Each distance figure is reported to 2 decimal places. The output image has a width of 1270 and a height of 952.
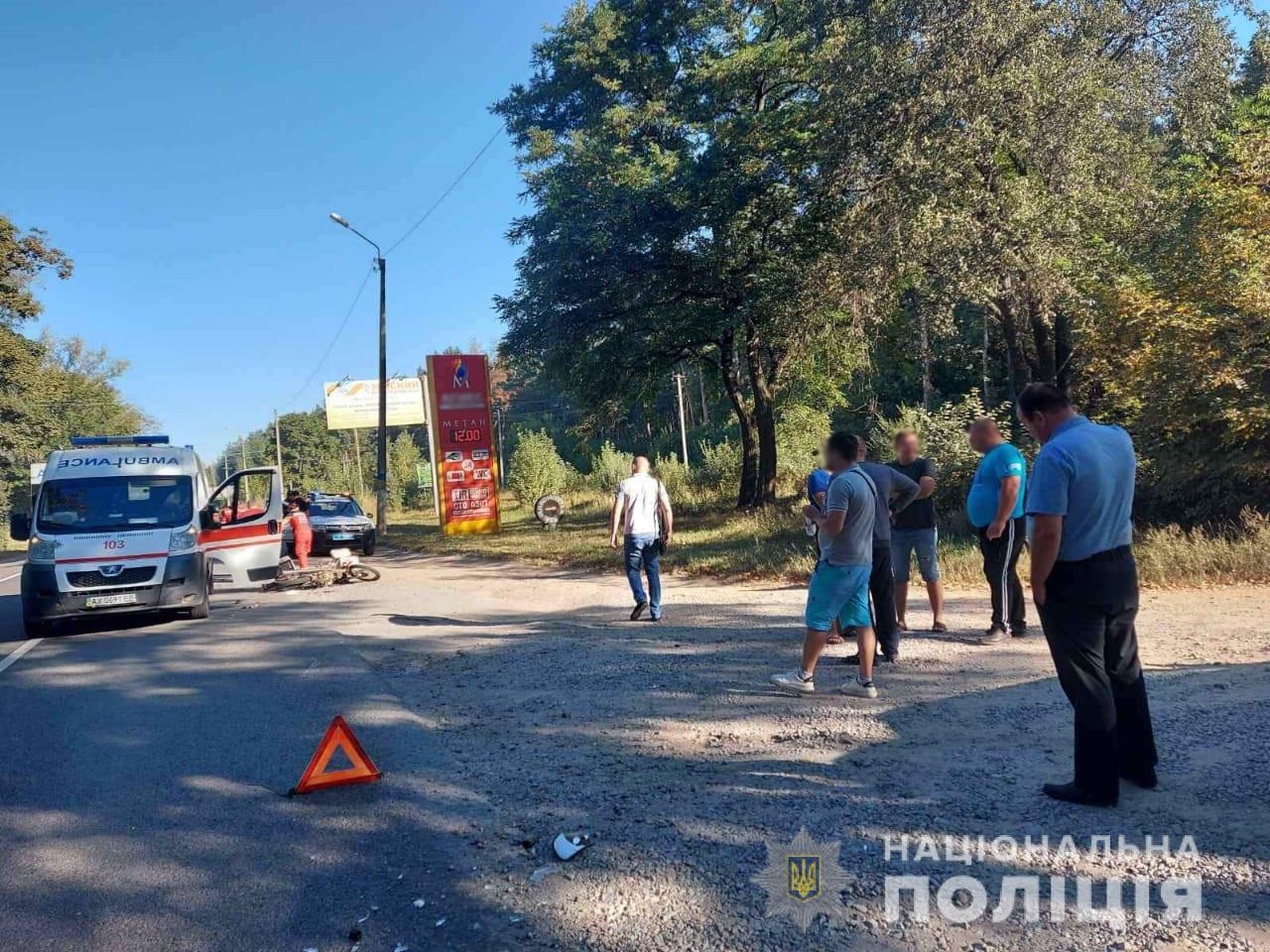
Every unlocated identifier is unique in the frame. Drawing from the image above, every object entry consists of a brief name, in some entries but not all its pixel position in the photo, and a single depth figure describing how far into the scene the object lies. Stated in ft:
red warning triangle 15.99
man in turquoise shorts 19.62
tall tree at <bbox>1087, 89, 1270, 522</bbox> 35.04
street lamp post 96.63
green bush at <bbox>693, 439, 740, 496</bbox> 91.15
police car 70.18
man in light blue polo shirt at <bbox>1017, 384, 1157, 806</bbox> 13.44
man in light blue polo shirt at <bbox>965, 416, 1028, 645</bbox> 22.58
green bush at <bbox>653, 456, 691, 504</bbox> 93.97
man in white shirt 30.50
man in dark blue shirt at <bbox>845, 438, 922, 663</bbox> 22.47
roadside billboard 178.81
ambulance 35.09
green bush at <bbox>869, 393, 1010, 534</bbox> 51.42
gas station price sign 82.58
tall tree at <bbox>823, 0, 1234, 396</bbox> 44.34
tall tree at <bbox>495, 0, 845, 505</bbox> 61.52
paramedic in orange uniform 52.03
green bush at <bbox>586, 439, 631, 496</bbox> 120.67
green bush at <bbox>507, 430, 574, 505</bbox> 113.60
